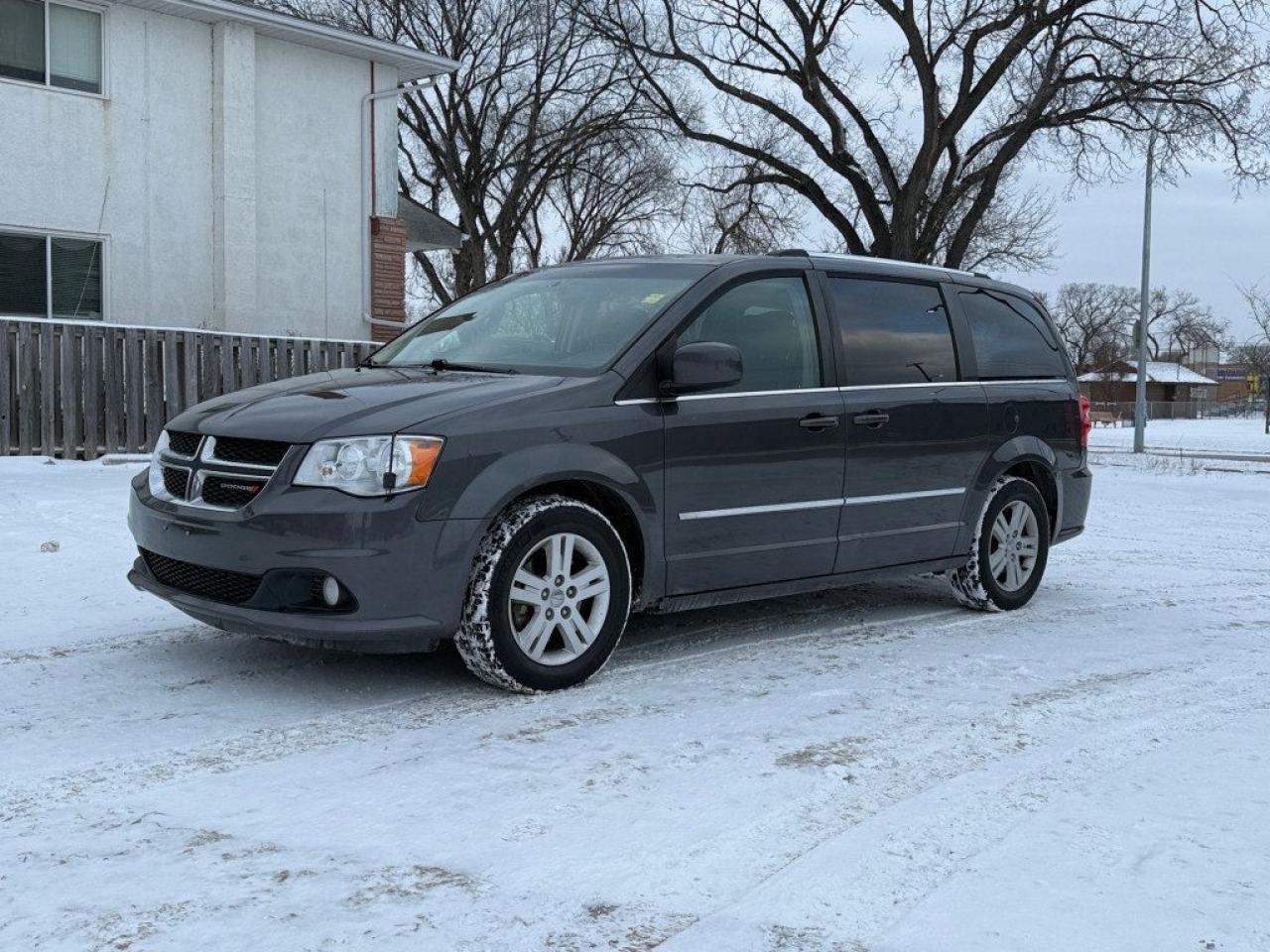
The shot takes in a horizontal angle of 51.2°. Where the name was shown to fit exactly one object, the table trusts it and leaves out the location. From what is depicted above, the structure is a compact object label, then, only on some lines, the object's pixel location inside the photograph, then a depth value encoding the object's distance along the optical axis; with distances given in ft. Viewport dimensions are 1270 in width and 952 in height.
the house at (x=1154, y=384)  305.73
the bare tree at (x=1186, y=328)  393.50
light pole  93.99
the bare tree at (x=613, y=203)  143.54
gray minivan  14.79
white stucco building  51.49
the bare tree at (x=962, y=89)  92.02
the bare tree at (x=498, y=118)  118.73
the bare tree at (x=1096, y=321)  371.15
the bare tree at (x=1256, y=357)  312.91
